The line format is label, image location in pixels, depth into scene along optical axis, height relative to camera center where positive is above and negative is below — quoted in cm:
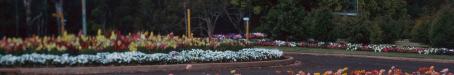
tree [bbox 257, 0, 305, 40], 4056 +56
